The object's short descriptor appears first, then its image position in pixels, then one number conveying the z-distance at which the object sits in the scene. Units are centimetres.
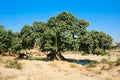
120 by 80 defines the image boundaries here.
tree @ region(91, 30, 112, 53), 2068
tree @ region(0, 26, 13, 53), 2686
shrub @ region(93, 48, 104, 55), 2047
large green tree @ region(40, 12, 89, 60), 1958
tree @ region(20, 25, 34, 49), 2076
